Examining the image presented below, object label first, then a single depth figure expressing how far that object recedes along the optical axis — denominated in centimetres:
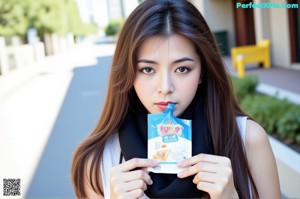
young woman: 122
